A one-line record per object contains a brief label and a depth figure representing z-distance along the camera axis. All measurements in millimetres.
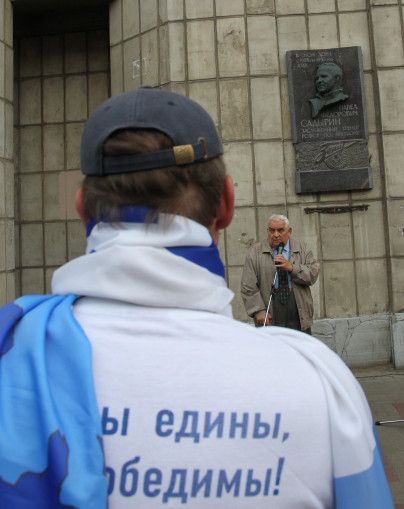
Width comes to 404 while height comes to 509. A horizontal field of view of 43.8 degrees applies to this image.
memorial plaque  6031
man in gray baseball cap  747
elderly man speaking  4895
